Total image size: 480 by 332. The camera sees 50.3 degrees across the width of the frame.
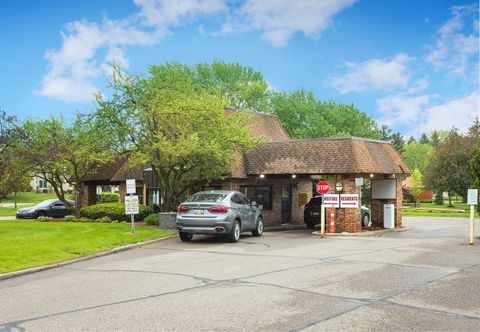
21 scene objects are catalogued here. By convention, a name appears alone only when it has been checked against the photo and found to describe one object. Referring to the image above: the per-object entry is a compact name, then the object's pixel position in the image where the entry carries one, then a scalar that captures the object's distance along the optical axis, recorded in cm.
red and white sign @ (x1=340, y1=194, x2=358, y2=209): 2125
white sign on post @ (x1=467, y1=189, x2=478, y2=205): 1734
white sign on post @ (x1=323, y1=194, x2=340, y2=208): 2126
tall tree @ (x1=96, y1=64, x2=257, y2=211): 2133
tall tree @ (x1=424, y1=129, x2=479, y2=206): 5394
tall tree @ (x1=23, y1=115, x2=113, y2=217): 2362
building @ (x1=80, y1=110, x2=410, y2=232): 2222
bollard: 2134
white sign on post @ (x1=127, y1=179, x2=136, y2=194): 1886
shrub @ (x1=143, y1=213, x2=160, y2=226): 2352
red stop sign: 2094
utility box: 2534
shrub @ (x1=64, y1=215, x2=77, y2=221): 2654
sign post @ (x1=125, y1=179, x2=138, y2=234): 1919
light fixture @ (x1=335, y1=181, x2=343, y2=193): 2158
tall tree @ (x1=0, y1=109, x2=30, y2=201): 2065
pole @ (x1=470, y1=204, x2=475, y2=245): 1730
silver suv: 1700
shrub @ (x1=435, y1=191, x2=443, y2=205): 6488
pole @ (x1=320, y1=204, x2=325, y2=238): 2027
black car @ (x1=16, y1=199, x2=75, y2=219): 3002
